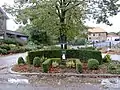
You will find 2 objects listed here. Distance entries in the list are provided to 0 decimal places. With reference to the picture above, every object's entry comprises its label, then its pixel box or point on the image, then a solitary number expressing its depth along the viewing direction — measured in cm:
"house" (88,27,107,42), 9738
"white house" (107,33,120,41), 10515
